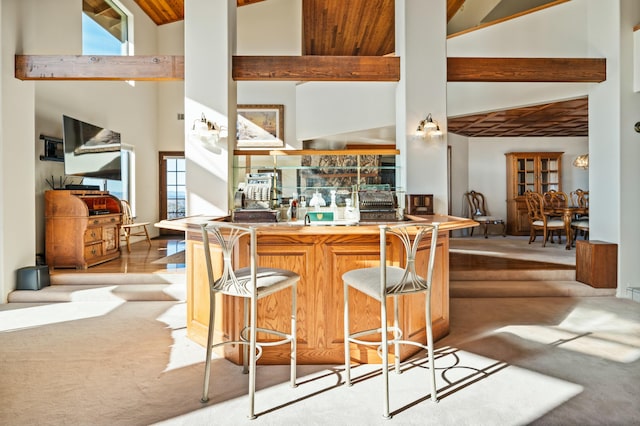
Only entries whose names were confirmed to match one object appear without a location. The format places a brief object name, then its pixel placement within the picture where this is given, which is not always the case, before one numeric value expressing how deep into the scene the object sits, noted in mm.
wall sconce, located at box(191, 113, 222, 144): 4512
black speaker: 4602
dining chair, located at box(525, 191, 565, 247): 7312
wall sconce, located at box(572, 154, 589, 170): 8241
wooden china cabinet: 9398
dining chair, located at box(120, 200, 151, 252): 6902
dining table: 6801
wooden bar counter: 2770
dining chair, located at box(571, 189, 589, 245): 6614
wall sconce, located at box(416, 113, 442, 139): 4625
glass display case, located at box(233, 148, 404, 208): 4258
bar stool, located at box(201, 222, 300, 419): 2145
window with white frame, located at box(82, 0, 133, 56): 6824
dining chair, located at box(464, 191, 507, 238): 9124
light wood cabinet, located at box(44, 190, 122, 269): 5359
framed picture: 9227
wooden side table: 4629
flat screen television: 5807
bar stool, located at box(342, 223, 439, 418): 2178
